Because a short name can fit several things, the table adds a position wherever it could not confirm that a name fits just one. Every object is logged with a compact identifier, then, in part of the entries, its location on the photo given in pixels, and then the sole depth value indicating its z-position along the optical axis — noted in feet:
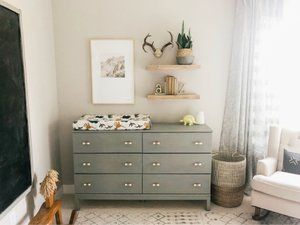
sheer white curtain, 9.47
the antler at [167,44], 9.76
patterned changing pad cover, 8.77
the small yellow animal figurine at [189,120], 9.67
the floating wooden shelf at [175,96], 9.46
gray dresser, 8.77
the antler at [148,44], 9.78
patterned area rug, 8.52
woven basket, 9.20
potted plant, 9.34
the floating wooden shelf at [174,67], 9.34
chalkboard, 5.90
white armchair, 7.60
